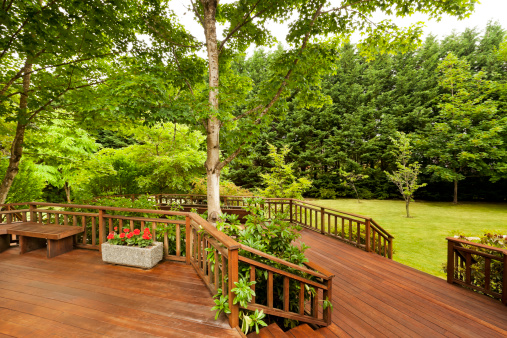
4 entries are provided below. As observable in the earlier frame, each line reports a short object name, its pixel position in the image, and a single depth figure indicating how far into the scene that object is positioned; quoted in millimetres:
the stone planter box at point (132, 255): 3375
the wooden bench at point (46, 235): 3785
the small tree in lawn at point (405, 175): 12848
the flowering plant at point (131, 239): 3423
